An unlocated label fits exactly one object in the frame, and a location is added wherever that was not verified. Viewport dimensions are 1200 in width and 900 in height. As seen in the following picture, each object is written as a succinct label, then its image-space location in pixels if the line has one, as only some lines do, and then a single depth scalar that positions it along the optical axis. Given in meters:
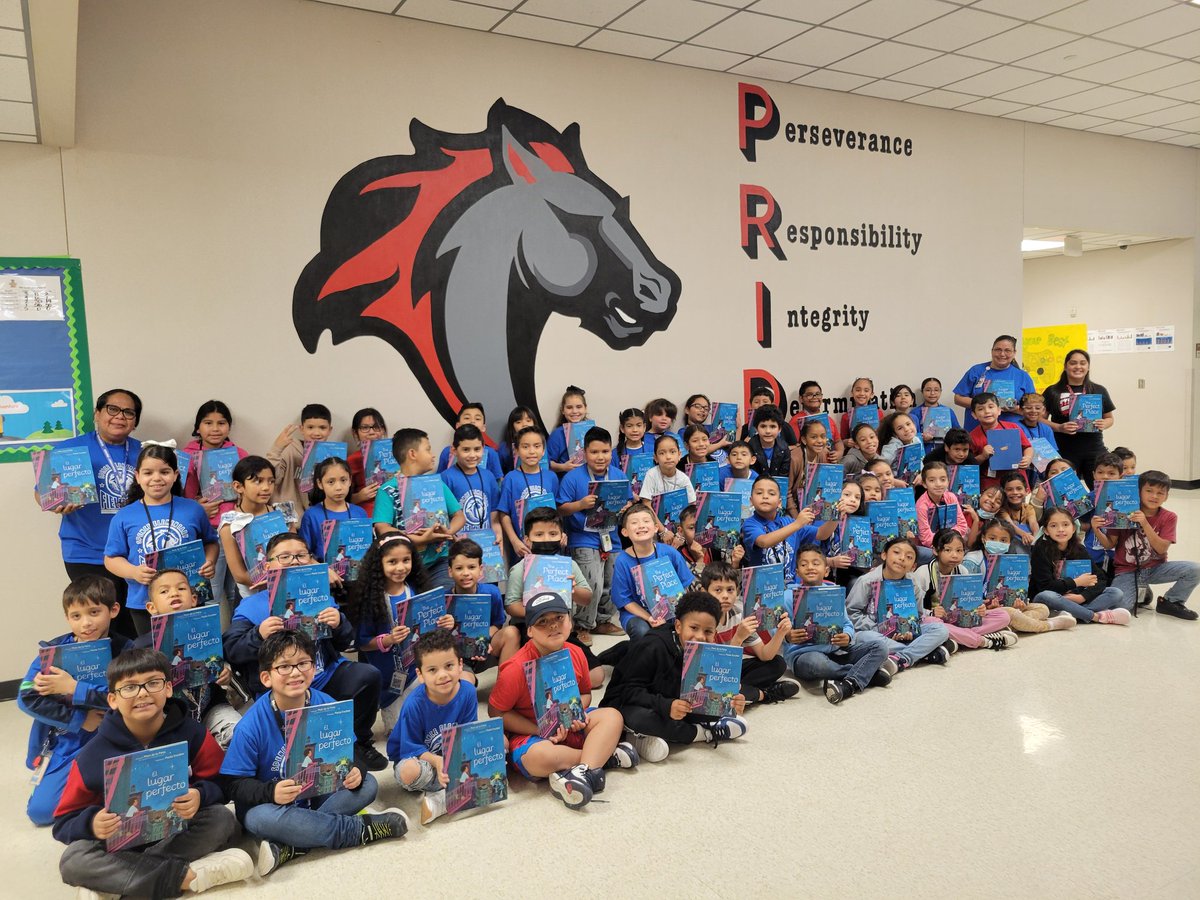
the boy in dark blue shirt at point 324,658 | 3.19
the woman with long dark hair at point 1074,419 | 6.70
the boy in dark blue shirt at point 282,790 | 2.57
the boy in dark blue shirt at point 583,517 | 4.86
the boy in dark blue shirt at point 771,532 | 4.59
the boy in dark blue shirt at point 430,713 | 2.94
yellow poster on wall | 10.79
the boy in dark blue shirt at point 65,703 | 2.81
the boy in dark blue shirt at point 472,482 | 4.66
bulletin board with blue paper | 4.24
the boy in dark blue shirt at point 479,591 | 3.72
